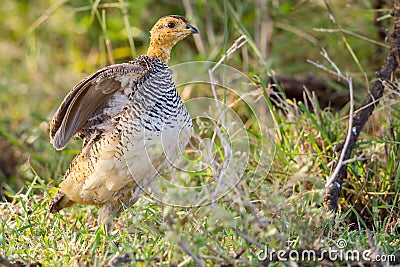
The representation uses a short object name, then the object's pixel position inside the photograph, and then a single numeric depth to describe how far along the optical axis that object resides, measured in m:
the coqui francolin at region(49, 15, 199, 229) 6.23
